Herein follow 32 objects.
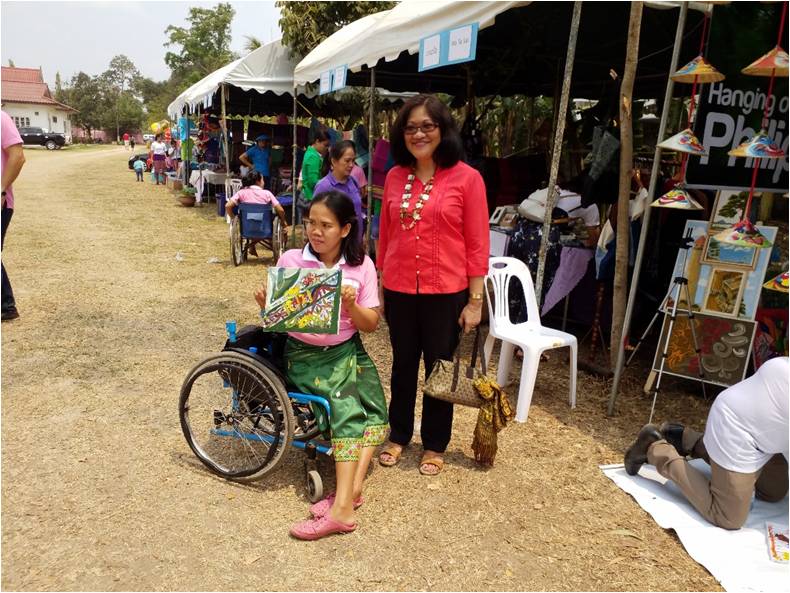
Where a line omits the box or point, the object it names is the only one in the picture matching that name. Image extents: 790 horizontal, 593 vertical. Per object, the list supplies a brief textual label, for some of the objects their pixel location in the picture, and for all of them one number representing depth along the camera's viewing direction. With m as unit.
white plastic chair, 3.51
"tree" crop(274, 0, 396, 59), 10.12
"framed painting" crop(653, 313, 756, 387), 3.42
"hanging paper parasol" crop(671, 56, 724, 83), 2.92
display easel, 3.49
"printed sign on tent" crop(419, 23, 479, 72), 3.58
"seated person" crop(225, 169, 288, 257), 7.07
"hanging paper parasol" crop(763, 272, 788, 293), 2.70
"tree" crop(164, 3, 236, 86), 41.00
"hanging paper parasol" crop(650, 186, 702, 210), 3.10
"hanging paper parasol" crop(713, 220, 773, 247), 2.98
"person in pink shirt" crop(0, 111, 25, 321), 4.34
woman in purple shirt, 5.39
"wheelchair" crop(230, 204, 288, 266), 7.11
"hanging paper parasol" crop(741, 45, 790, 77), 2.64
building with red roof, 52.06
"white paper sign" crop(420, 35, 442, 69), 3.94
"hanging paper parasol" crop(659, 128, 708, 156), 3.00
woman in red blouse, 2.57
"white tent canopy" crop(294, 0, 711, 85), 3.53
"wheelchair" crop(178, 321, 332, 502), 2.53
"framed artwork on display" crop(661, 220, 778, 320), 3.31
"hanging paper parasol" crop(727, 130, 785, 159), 2.77
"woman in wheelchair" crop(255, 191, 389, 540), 2.48
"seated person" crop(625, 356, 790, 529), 2.32
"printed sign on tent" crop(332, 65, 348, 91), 5.89
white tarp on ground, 2.25
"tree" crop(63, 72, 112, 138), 69.62
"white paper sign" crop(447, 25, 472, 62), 3.60
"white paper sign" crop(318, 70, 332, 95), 6.37
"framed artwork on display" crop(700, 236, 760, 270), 3.32
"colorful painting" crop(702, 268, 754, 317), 3.39
